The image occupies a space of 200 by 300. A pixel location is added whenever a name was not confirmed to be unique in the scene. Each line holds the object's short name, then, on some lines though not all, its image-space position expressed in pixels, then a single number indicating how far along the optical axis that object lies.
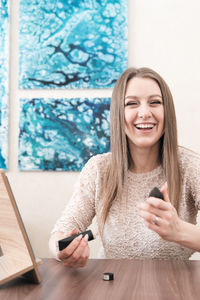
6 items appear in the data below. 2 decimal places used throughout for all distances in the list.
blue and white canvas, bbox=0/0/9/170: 2.39
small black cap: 0.84
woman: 1.34
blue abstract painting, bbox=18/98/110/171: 2.32
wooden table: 0.73
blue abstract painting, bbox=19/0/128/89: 2.31
